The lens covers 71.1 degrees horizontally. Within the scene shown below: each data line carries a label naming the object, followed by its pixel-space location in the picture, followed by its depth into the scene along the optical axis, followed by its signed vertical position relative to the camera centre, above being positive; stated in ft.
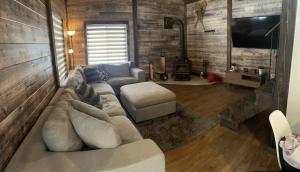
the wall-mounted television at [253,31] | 15.73 +1.86
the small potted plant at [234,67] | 19.19 -1.15
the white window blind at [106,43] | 20.90 +1.47
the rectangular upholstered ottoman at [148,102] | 11.47 -2.54
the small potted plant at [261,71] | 16.78 -1.36
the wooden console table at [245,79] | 17.08 -2.08
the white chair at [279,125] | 5.80 -2.04
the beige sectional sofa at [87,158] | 4.35 -2.22
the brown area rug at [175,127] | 9.55 -3.65
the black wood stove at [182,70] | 22.31 -1.52
